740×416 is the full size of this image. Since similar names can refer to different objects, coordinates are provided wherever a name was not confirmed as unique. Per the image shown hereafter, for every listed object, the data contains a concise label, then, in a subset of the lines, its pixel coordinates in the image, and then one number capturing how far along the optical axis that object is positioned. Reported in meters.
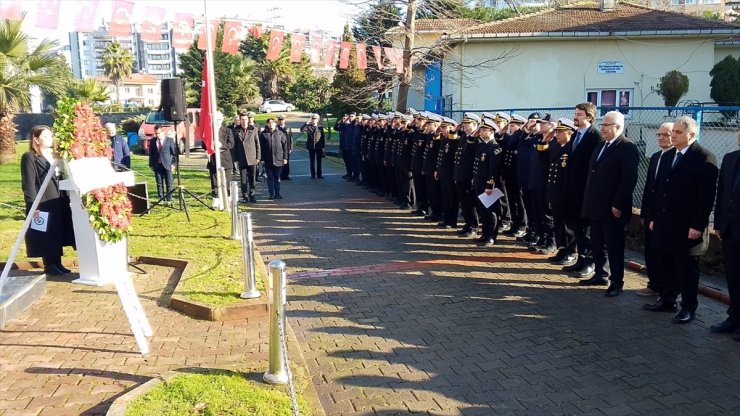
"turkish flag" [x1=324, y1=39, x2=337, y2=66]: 17.70
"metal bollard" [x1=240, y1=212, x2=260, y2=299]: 6.87
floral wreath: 6.24
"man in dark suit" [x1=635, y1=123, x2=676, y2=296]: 6.62
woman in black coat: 7.92
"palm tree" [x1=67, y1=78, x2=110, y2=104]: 42.56
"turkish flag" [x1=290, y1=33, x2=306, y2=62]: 16.42
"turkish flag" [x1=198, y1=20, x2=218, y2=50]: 13.87
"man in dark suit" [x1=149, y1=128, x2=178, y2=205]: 13.90
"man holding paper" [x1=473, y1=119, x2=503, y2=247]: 9.69
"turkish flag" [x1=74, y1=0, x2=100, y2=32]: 11.20
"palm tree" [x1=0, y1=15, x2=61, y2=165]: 18.44
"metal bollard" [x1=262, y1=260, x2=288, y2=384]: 4.64
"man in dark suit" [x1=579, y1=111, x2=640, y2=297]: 6.95
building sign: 22.16
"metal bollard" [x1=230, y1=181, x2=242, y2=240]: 9.93
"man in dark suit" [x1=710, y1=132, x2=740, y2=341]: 5.79
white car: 62.97
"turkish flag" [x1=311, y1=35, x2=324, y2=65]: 17.02
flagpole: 13.00
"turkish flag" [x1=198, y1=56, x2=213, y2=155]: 13.42
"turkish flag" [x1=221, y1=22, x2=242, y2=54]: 14.57
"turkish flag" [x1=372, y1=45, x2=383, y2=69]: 18.36
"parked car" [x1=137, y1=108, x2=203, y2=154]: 28.68
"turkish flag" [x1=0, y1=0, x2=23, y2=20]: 10.47
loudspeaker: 13.45
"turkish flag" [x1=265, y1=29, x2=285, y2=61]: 16.39
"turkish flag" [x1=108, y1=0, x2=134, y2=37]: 11.74
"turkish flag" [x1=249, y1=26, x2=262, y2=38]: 15.44
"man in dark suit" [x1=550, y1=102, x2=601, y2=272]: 7.85
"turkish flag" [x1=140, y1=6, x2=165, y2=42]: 12.33
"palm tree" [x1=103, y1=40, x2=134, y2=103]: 75.94
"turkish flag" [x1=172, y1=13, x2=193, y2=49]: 13.19
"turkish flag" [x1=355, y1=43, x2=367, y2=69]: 18.55
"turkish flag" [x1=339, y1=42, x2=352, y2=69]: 18.20
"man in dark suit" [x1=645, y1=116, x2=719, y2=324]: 6.13
